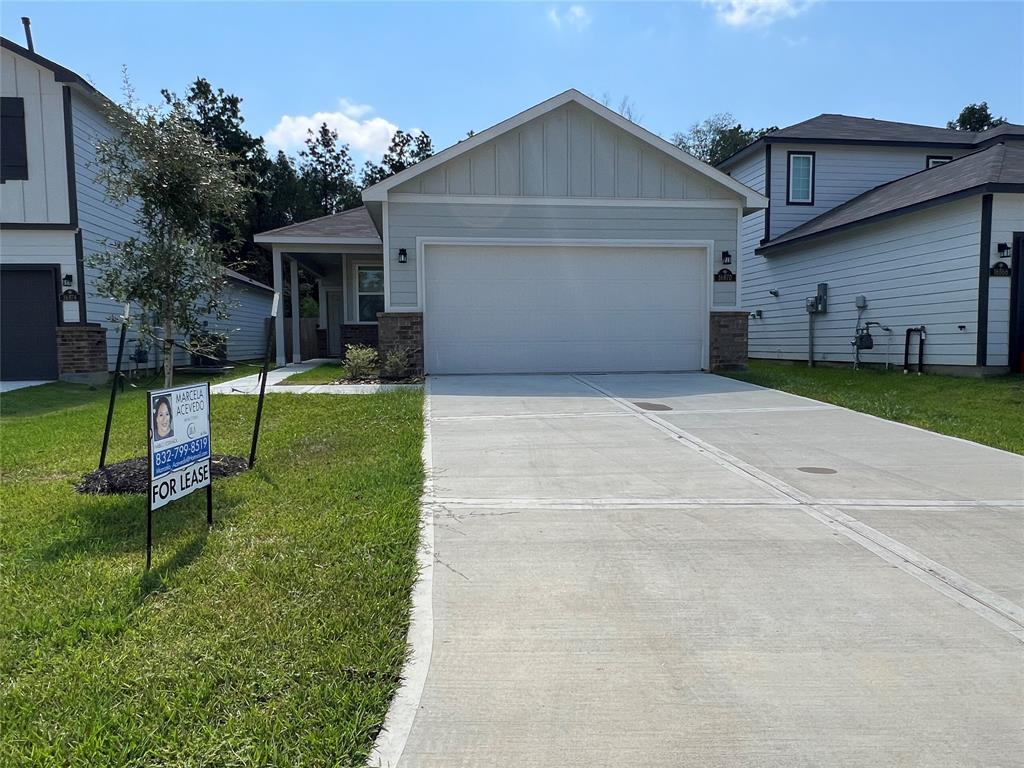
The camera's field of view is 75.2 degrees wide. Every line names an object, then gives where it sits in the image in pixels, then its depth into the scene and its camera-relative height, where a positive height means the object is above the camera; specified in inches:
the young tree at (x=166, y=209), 200.1 +39.3
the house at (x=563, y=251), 461.1 +57.8
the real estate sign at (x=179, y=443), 144.0 -24.9
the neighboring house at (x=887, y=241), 451.2 +73.3
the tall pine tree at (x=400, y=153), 1544.0 +419.2
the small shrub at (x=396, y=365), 444.5 -20.9
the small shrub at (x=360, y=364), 455.8 -20.6
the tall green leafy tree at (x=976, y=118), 1551.4 +493.5
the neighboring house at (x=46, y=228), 478.6 +78.7
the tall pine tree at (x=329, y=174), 1520.7 +371.1
